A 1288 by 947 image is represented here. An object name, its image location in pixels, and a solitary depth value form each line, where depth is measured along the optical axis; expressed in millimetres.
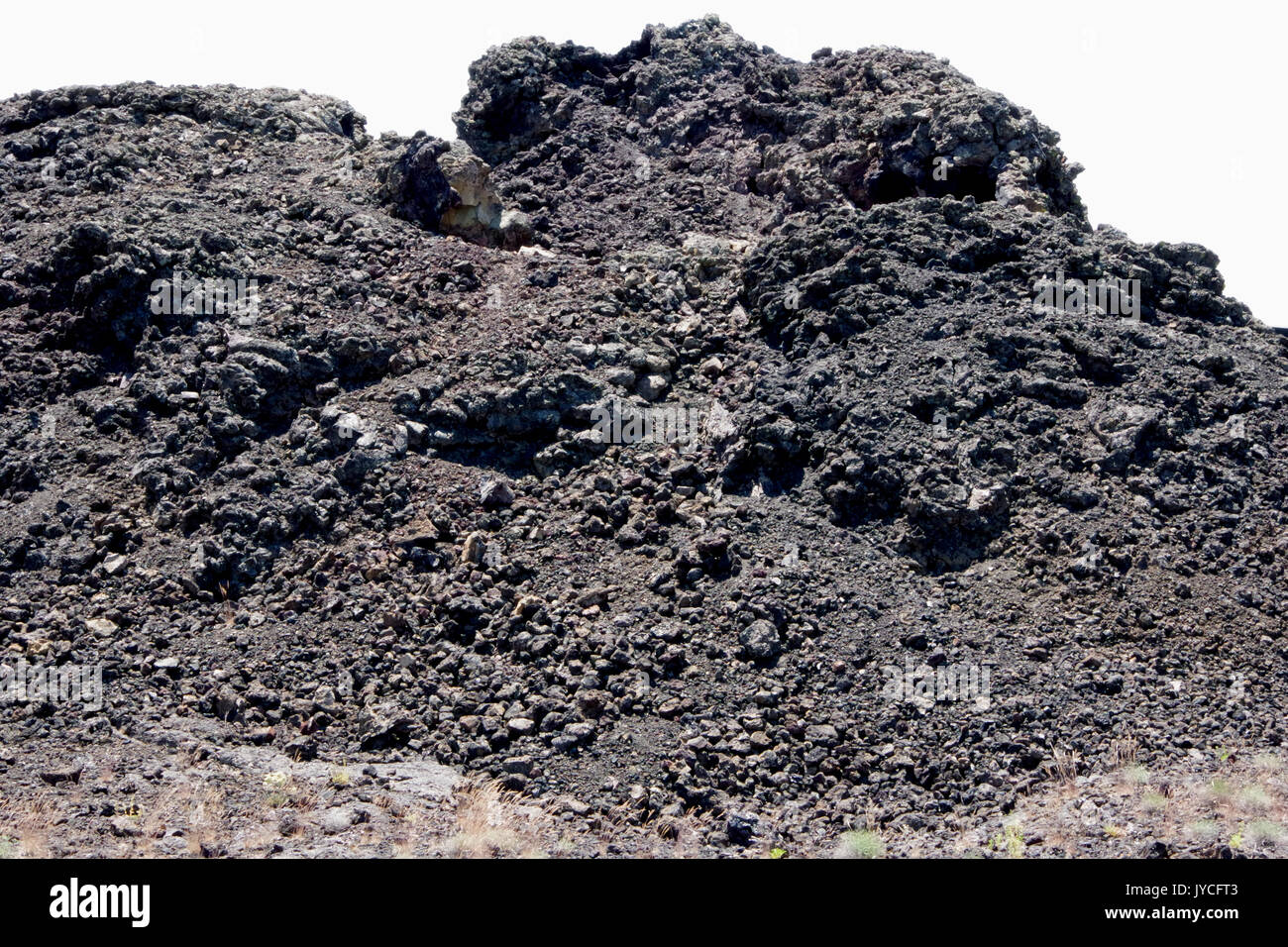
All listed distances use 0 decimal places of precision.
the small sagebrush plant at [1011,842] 9789
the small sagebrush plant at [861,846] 10078
